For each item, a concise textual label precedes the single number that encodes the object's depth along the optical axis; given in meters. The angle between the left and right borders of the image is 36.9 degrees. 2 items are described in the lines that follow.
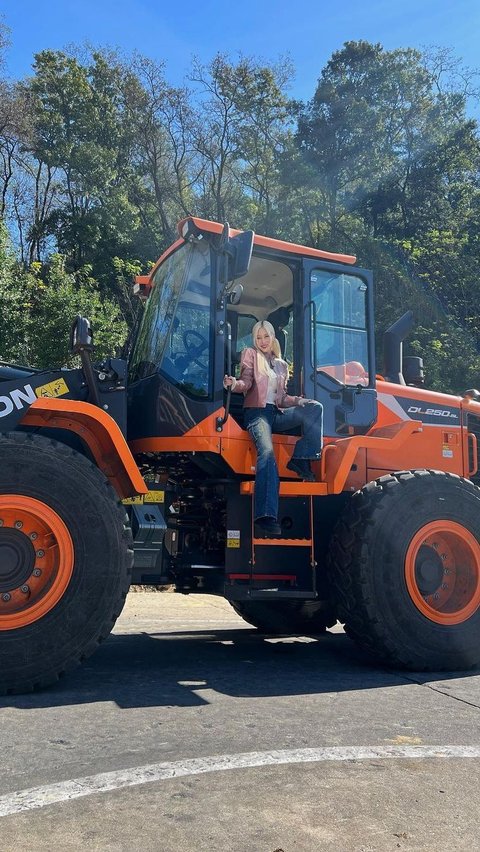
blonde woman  5.38
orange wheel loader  4.49
